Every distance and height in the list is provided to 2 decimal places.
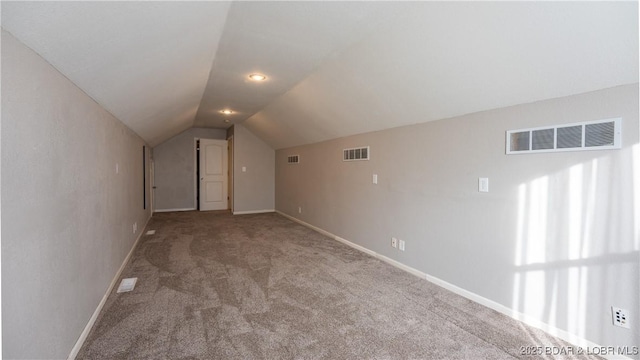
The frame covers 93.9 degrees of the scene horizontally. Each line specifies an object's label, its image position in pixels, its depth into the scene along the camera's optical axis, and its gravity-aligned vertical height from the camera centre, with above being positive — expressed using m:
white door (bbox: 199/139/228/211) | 8.23 -0.10
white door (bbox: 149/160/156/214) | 7.02 -0.32
